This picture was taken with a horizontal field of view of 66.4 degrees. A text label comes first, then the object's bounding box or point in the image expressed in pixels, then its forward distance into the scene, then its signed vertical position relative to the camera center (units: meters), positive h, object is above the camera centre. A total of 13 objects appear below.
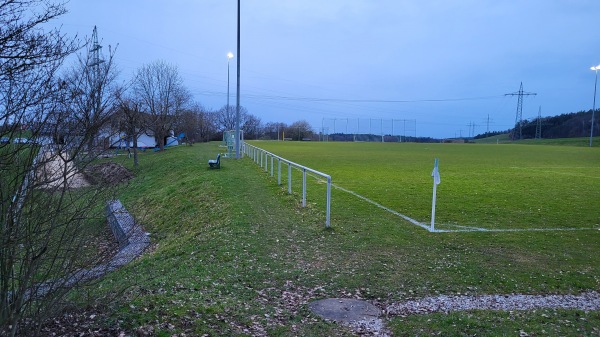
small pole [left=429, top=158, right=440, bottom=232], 9.27 -0.87
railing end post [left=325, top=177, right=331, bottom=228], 9.34 -1.52
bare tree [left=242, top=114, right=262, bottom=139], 96.31 +1.20
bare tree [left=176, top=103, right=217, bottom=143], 58.66 +1.09
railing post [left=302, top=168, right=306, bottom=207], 11.37 -1.33
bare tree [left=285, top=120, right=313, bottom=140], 96.44 +0.76
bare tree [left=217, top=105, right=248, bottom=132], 97.94 +3.26
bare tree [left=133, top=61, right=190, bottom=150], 45.28 +2.84
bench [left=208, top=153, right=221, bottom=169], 22.05 -1.50
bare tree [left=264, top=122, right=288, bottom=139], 95.47 +0.86
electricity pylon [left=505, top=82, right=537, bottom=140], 88.41 +3.71
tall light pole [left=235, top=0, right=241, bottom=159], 25.17 +0.59
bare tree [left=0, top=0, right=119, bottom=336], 3.22 -0.49
